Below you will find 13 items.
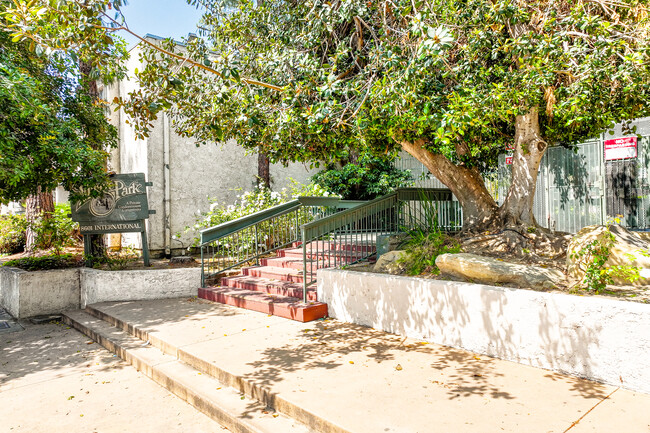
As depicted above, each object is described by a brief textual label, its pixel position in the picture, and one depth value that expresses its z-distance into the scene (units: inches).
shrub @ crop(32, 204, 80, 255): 324.2
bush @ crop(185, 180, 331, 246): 387.2
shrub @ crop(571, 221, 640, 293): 165.5
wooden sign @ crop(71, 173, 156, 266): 323.0
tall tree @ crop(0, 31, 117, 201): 230.4
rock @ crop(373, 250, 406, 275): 239.6
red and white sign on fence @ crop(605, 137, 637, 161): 319.3
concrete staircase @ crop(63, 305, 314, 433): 131.8
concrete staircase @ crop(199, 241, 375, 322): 239.5
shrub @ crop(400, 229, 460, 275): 230.8
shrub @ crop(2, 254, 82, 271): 315.3
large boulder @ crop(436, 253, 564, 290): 188.9
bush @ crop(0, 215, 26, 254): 453.4
